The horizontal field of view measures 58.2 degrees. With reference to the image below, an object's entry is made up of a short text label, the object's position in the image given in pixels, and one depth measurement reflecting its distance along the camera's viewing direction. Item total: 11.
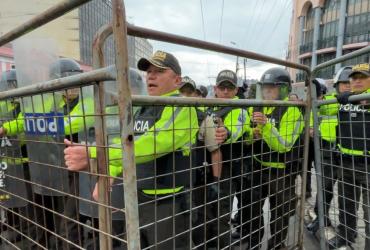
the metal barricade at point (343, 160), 2.62
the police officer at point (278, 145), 2.62
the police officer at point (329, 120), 2.97
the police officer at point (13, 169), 2.25
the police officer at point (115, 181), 1.37
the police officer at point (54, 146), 1.67
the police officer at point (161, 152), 1.67
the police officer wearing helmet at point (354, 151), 2.89
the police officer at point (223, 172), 2.60
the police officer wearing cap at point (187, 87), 4.55
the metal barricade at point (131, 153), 1.29
